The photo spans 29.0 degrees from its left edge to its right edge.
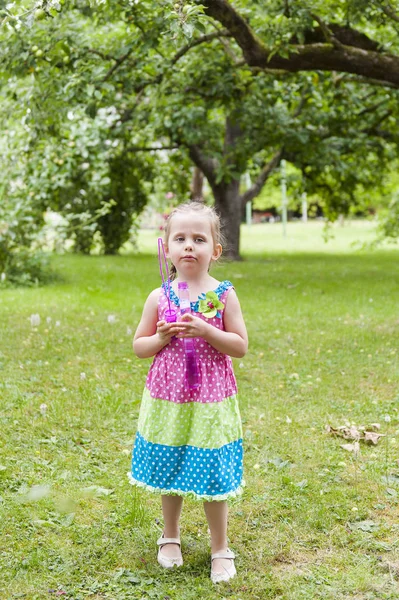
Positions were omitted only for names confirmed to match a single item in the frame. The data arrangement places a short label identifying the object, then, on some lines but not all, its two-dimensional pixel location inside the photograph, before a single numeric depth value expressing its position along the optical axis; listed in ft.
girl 9.80
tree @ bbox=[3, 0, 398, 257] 26.63
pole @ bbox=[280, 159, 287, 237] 59.89
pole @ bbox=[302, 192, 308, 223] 164.50
